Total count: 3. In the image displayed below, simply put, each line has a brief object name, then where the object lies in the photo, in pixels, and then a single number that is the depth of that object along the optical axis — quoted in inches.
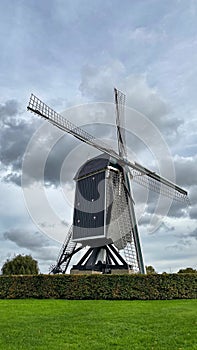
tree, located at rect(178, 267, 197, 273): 1604.3
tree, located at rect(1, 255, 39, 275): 1510.8
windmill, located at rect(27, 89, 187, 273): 936.9
